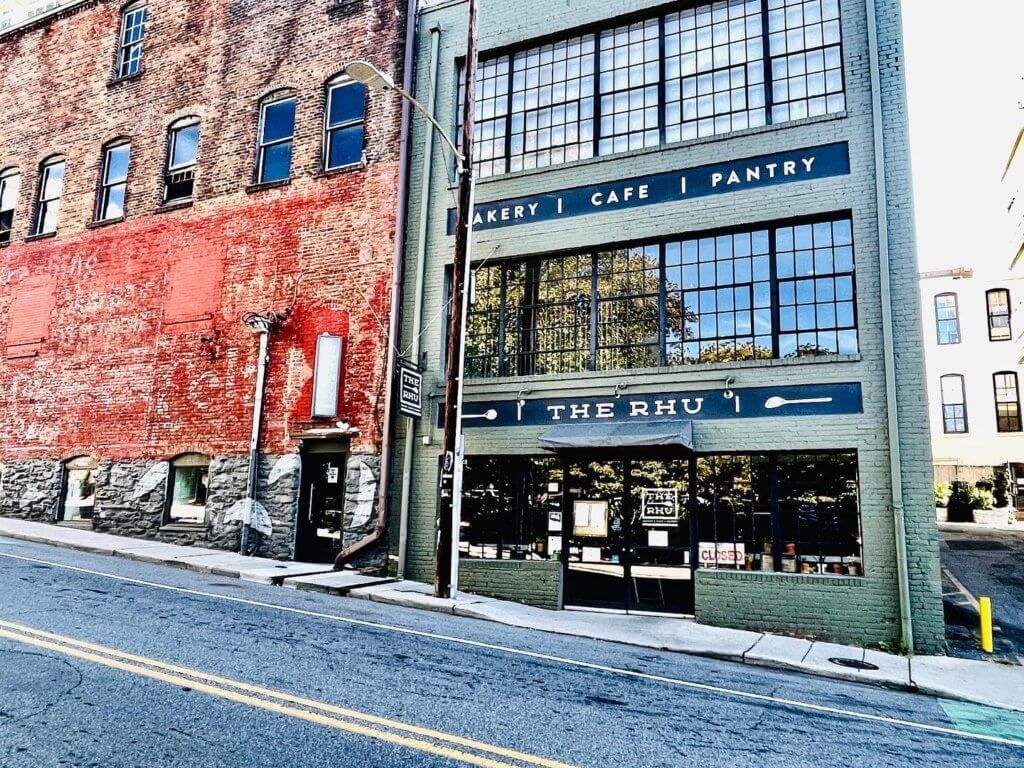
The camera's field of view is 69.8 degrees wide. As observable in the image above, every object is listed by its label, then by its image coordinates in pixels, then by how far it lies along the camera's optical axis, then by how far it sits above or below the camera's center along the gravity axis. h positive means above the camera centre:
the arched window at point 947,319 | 34.44 +8.58
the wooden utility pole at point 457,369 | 11.59 +2.01
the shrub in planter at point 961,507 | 28.97 -0.16
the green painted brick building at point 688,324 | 10.75 +2.89
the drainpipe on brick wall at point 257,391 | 15.11 +2.05
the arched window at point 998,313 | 33.53 +8.65
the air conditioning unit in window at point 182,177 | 18.02 +7.60
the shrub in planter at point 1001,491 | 29.55 +0.51
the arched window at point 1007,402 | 32.62 +4.49
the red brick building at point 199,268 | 14.98 +5.11
